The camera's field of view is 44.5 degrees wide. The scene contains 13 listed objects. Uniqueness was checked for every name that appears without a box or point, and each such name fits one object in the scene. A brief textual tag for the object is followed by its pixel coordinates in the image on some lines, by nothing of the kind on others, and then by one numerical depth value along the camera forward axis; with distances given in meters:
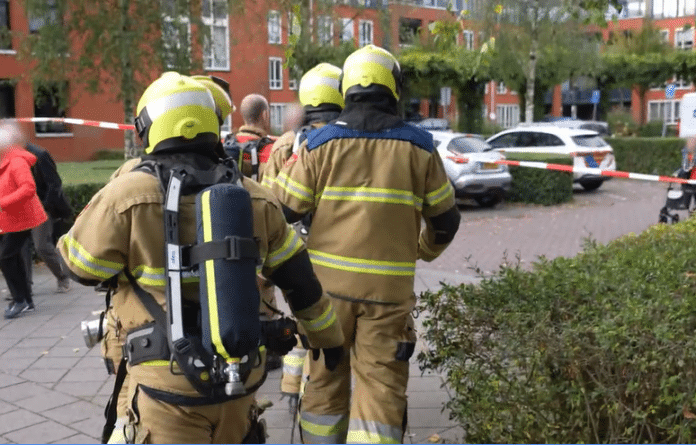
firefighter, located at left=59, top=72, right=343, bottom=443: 2.58
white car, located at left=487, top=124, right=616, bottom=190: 19.36
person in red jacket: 7.17
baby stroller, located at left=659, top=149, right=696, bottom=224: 11.53
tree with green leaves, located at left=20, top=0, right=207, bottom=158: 22.02
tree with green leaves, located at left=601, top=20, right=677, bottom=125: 44.38
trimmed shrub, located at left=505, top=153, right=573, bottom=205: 17.50
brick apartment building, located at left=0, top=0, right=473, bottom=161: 27.11
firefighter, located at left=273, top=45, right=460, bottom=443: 3.59
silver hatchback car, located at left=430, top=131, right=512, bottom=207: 16.75
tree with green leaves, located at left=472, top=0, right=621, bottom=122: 30.12
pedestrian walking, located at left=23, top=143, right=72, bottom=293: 7.88
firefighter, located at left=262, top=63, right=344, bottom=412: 4.80
